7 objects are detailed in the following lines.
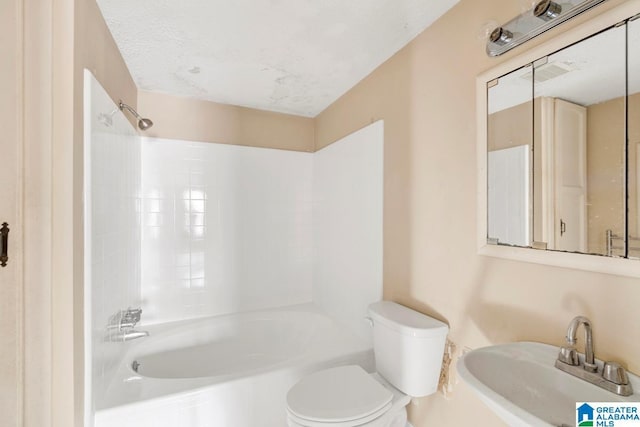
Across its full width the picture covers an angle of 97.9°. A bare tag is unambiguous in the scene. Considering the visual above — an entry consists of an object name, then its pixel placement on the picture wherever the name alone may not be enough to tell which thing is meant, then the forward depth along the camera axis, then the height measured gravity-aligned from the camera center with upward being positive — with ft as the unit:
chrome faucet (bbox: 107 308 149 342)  5.14 -2.28
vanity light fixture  2.89 +2.18
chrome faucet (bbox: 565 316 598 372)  2.63 -1.17
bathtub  4.65 -3.24
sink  2.41 -1.65
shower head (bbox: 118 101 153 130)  6.35 +2.08
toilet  3.95 -2.79
